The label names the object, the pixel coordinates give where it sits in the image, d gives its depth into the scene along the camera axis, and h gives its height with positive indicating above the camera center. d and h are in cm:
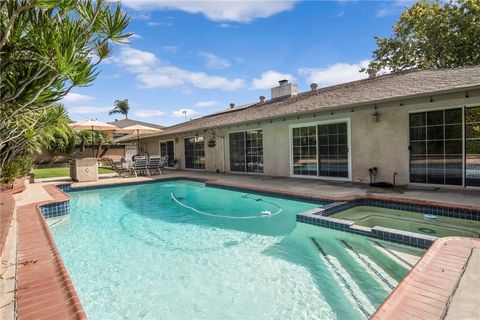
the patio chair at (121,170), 1473 -72
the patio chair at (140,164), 1475 -42
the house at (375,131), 750 +73
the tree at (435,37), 1753 +827
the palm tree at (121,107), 5306 +1008
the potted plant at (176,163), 1932 -52
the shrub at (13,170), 851 -35
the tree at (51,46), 261 +119
